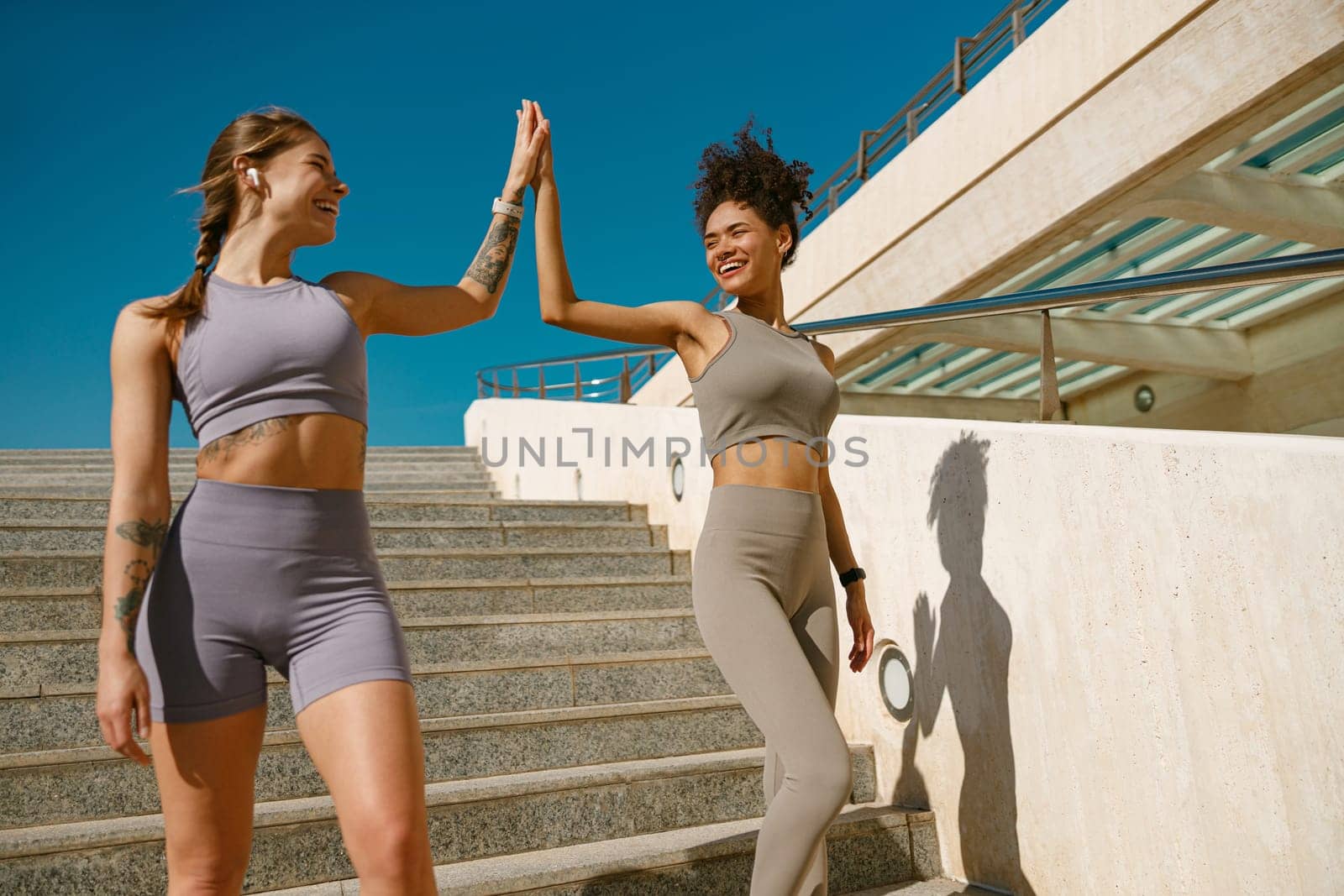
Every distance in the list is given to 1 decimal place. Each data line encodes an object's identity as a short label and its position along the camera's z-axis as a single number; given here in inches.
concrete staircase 116.0
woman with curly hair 89.3
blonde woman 65.9
